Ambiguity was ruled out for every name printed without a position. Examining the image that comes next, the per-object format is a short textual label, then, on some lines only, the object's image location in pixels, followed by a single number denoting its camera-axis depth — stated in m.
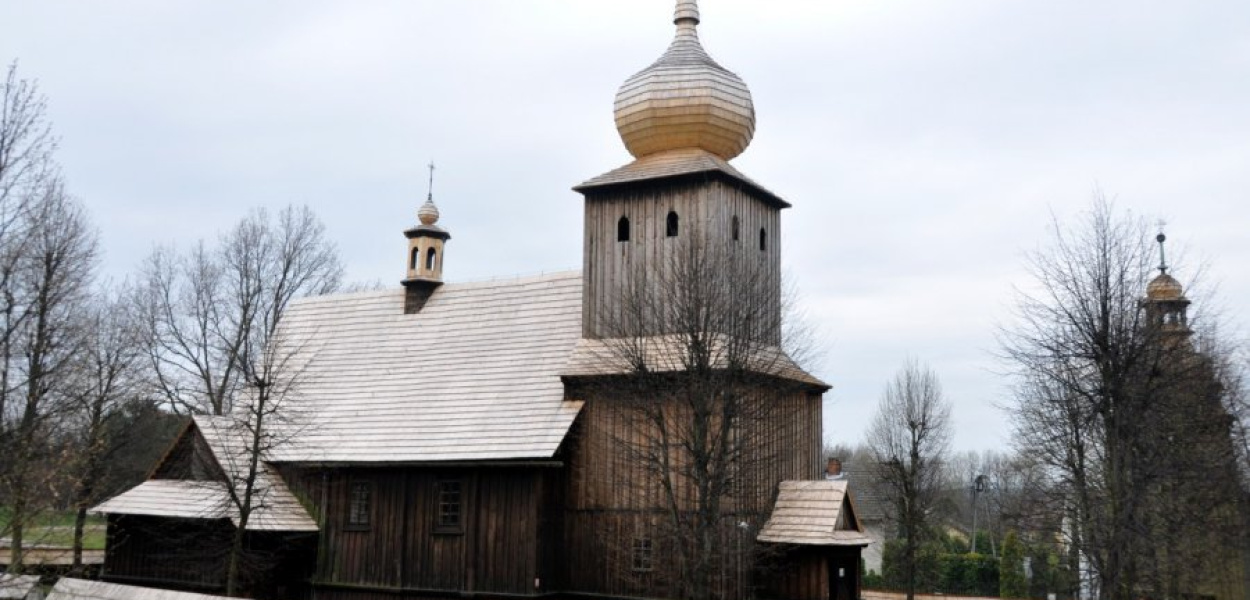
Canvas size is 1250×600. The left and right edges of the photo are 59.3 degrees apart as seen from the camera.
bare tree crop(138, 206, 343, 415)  39.62
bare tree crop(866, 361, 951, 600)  31.39
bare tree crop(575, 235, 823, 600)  18.72
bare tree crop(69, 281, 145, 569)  29.67
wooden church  20.06
